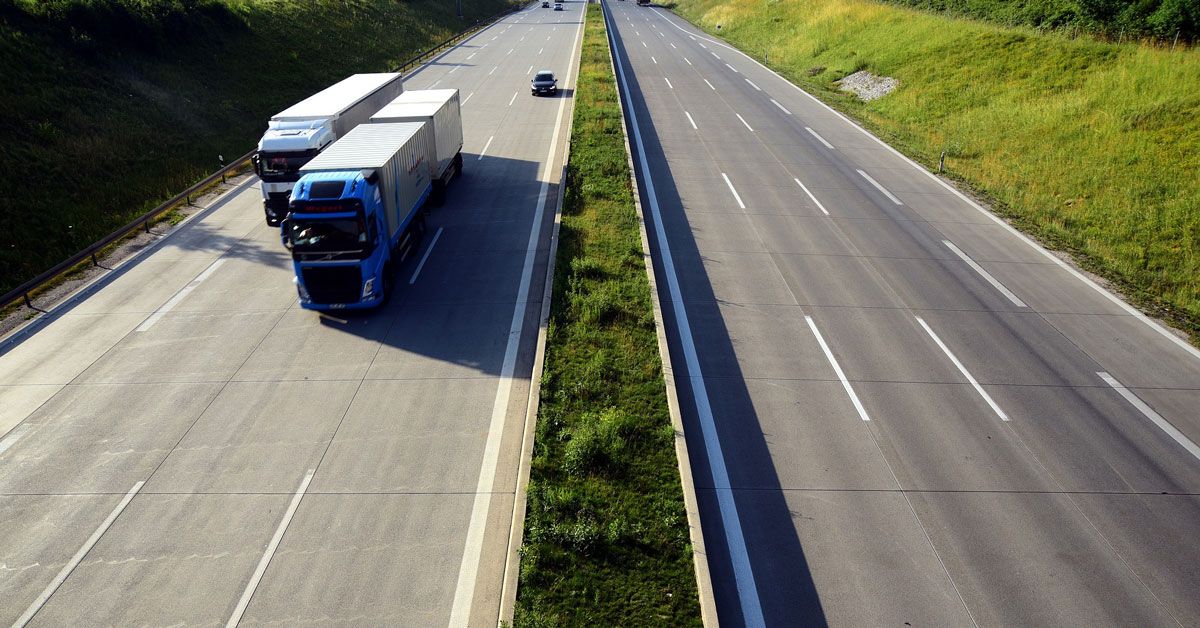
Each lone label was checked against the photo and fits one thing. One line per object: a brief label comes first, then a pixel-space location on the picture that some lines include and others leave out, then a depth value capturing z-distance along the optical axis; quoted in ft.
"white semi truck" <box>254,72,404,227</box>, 67.51
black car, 132.05
